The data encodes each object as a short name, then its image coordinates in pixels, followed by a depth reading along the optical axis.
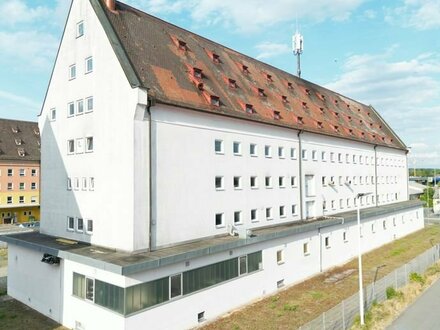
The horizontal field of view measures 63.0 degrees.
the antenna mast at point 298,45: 53.48
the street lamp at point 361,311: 18.38
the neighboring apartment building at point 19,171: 61.16
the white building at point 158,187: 18.92
